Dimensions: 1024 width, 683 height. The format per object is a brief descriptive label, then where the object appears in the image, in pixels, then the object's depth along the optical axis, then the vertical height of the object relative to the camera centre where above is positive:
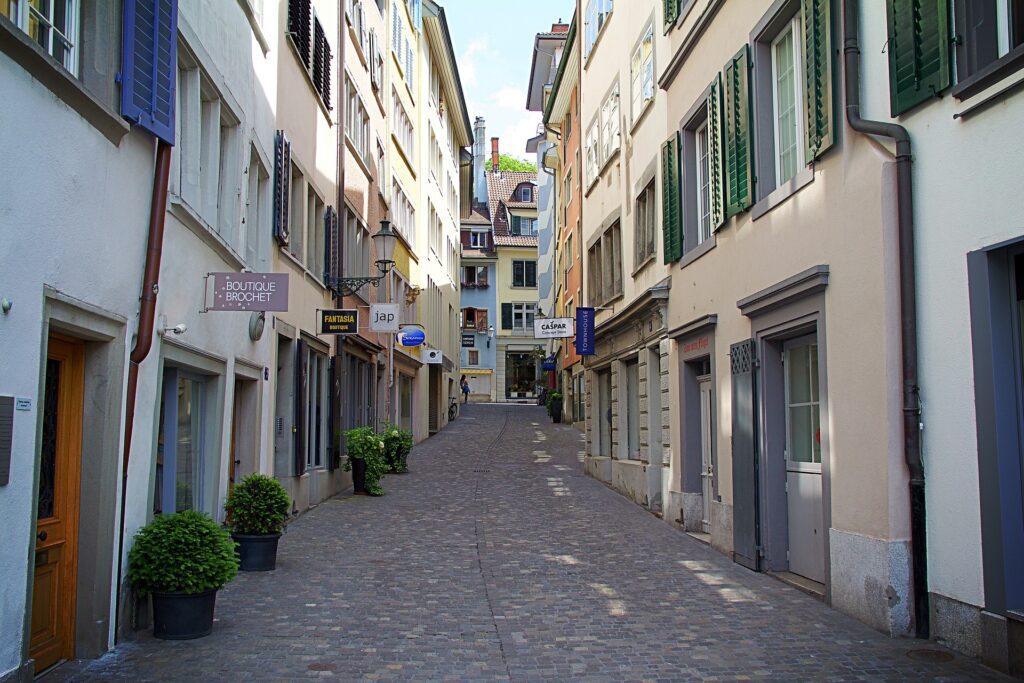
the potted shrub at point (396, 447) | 21.12 -0.43
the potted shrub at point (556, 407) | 39.41 +0.83
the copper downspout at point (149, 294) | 7.03 +0.98
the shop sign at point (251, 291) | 8.86 +1.23
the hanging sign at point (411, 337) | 23.09 +2.11
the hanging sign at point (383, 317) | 17.83 +2.00
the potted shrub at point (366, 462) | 17.25 -0.61
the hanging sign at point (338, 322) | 15.56 +1.66
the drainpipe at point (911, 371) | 7.03 +0.41
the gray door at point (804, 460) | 9.24 -0.31
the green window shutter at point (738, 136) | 10.46 +3.15
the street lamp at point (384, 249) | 17.55 +3.18
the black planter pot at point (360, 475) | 17.27 -0.84
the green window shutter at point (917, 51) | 6.67 +2.64
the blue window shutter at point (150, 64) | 6.69 +2.59
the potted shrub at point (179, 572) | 7.05 -1.04
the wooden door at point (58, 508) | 6.12 -0.52
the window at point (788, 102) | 9.55 +3.26
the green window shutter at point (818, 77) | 8.22 +3.01
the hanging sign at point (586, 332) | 20.20 +1.96
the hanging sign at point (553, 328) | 20.22 +2.06
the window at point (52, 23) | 5.45 +2.35
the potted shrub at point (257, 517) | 9.88 -0.91
